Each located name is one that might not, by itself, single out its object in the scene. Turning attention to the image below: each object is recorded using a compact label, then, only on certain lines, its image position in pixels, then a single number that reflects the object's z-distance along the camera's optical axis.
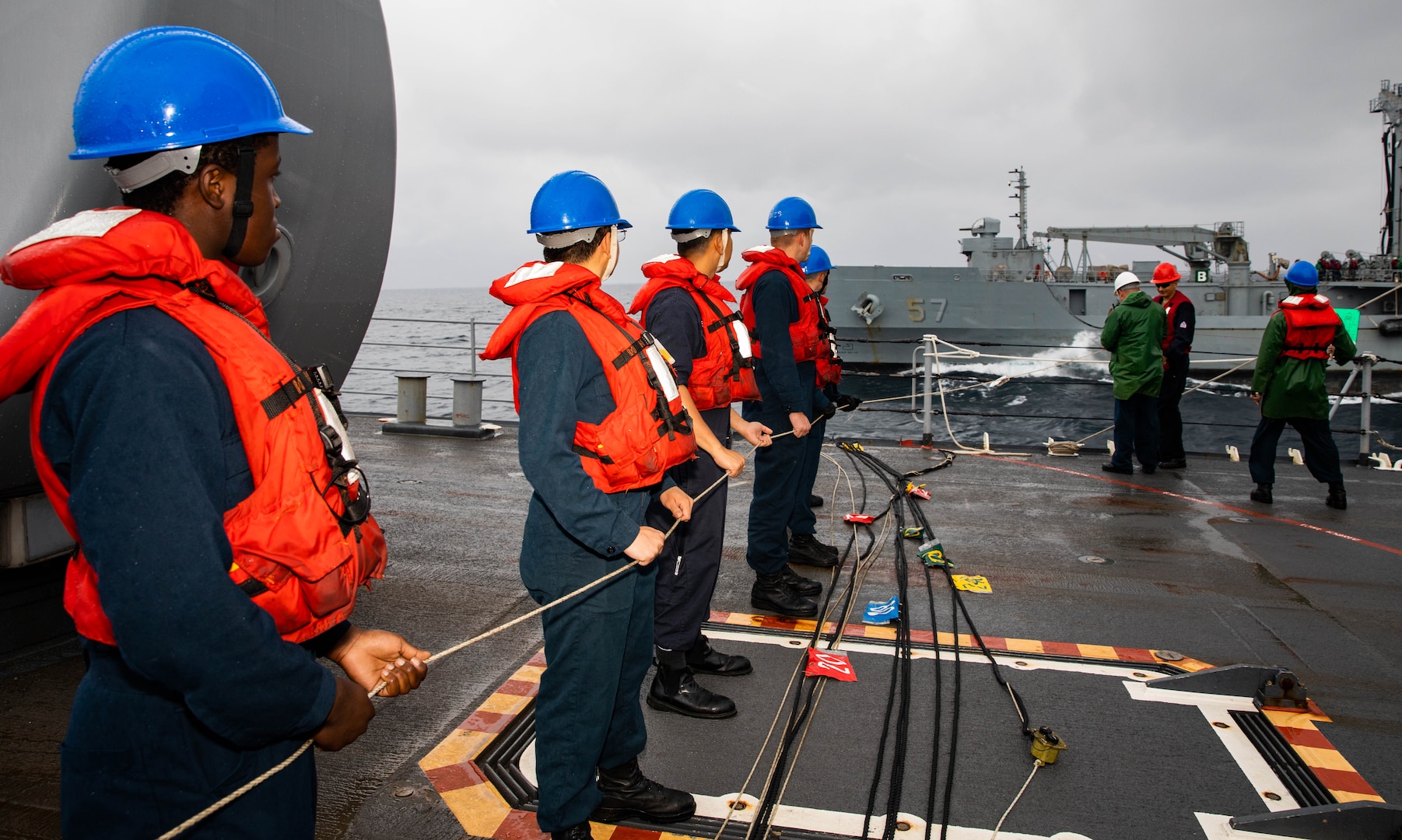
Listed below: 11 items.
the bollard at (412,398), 9.54
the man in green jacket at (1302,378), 7.01
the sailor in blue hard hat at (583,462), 2.31
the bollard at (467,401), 9.43
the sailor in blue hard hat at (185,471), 1.22
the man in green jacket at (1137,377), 8.37
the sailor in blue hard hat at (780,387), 4.56
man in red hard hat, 8.90
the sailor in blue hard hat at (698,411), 3.48
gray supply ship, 31.30
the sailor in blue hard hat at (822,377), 5.45
